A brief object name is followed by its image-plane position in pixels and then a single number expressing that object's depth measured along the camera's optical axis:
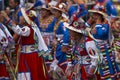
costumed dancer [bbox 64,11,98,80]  10.51
